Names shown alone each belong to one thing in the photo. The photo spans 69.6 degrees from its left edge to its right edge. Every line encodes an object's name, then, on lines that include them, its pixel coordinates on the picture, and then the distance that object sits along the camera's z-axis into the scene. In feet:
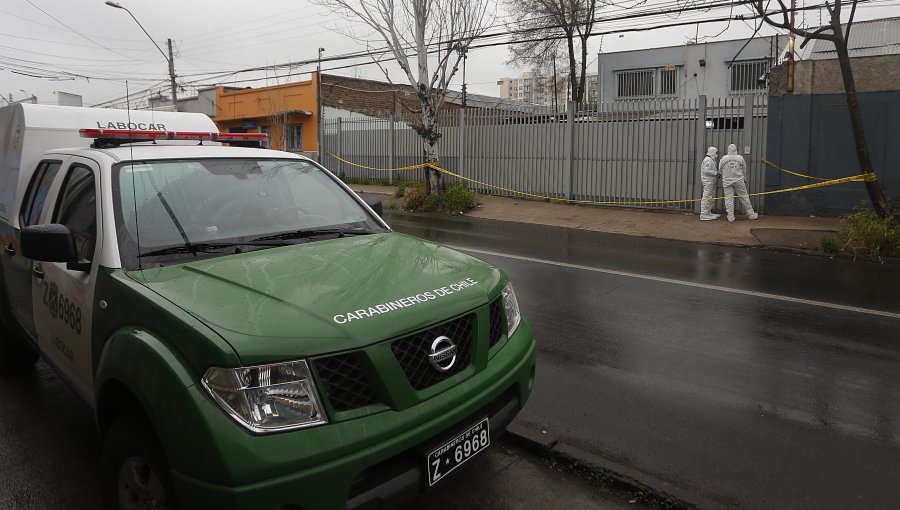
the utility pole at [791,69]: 46.21
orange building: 101.09
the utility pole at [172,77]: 116.47
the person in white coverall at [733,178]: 45.75
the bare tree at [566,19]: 93.20
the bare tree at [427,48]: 56.70
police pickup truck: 7.63
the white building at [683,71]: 107.86
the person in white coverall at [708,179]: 46.75
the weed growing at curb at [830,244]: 35.86
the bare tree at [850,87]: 36.68
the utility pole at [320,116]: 87.80
